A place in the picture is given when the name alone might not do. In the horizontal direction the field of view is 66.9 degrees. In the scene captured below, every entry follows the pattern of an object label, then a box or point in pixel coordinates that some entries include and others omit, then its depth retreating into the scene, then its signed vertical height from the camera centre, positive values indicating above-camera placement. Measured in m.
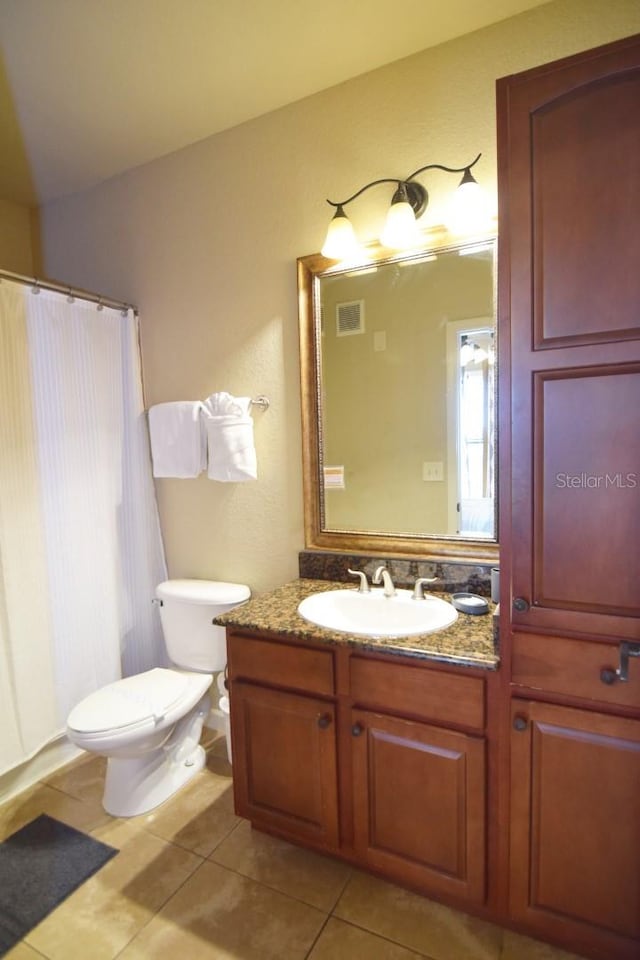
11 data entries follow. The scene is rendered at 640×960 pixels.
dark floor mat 1.42 -1.34
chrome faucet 1.63 -0.45
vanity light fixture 1.50 +0.75
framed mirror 1.64 +0.16
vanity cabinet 1.26 -0.88
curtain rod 1.87 +0.69
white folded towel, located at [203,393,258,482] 1.97 +0.05
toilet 1.69 -0.93
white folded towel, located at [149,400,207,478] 2.06 +0.06
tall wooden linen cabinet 1.02 -0.11
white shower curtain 1.90 -0.25
